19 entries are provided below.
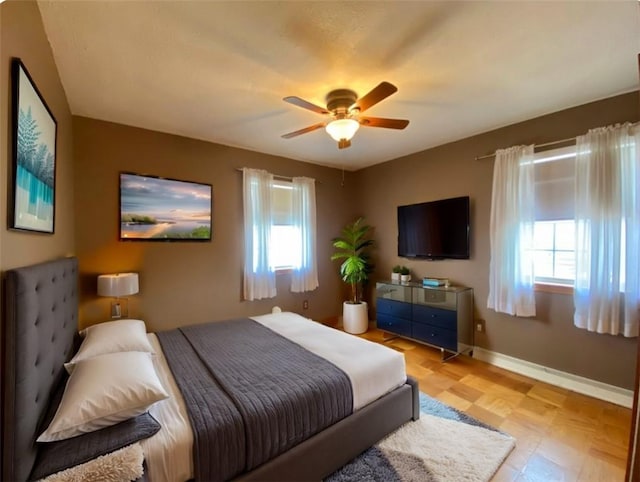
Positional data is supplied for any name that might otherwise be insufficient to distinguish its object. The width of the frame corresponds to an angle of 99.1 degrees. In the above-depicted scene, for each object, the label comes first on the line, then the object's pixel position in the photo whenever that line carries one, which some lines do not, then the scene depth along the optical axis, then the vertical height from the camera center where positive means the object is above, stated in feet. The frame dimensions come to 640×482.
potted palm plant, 13.55 -1.20
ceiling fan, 6.90 +3.22
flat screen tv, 10.96 +0.61
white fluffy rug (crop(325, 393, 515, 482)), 5.25 -4.45
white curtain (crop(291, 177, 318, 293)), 13.10 +0.51
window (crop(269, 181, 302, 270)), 12.91 +0.54
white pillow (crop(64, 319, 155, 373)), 5.51 -2.19
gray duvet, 4.07 -2.72
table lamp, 8.21 -1.31
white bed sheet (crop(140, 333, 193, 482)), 3.66 -2.85
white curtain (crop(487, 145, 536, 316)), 9.10 +0.37
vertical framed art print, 3.67 +1.33
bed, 3.12 -2.13
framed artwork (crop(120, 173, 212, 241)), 9.44 +1.22
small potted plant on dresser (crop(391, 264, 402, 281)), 12.72 -1.43
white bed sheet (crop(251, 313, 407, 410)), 5.78 -2.69
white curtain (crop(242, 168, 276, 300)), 11.67 +0.40
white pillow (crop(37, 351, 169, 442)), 3.65 -2.27
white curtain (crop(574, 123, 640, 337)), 7.22 +0.37
